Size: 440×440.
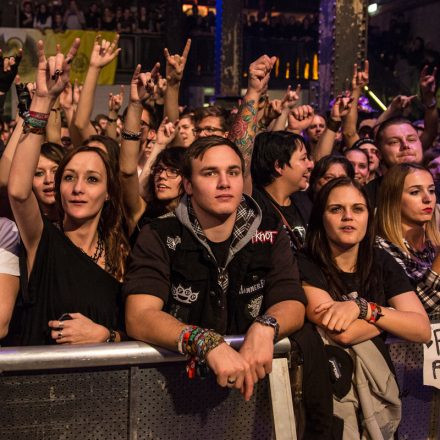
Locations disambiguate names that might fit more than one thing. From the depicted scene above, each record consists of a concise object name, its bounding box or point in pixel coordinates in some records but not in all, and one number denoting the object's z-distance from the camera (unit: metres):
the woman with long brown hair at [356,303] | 2.84
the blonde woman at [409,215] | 3.77
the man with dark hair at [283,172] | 4.29
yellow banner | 16.59
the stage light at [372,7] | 20.50
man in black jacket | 2.75
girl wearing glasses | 3.75
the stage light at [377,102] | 11.25
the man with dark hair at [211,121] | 4.87
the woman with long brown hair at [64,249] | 2.77
